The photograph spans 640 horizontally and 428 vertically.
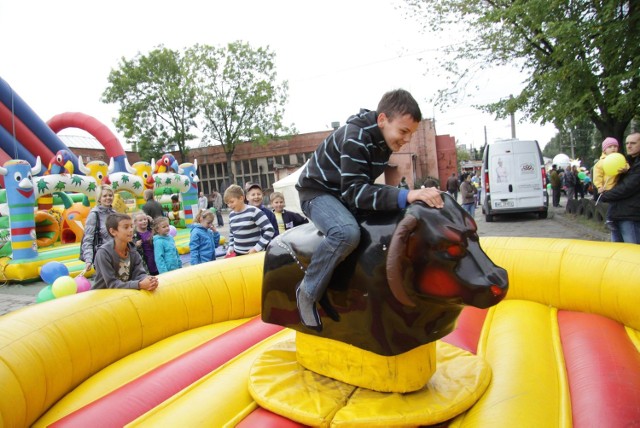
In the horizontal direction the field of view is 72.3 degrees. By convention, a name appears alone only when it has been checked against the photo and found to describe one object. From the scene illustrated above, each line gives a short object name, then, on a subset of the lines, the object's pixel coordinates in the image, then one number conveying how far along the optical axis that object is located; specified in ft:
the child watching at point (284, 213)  20.03
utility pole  71.55
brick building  97.86
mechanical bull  6.47
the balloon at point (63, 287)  13.32
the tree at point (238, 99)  91.66
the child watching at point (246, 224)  15.21
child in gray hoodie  10.96
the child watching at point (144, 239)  17.97
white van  39.52
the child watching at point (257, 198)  16.85
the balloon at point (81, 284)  15.57
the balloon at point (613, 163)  14.88
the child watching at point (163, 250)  16.99
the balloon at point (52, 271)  17.30
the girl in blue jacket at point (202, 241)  18.07
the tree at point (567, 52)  24.45
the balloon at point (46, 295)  13.61
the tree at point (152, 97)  91.61
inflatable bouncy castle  28.07
